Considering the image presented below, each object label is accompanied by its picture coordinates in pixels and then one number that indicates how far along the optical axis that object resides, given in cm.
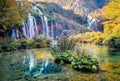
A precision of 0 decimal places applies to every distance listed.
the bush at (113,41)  1387
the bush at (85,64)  521
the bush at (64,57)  642
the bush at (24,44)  1310
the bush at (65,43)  687
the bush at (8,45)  1108
